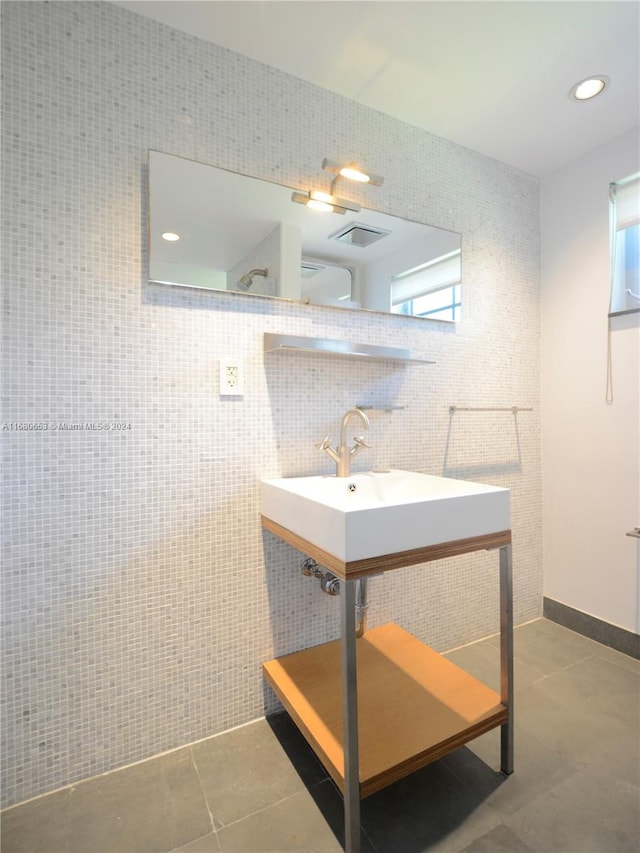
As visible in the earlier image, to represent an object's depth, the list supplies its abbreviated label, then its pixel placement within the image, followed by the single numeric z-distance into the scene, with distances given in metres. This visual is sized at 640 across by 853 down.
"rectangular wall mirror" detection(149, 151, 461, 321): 1.44
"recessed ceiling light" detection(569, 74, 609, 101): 1.68
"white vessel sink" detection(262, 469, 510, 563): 1.10
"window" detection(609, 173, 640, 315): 2.02
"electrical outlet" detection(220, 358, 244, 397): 1.53
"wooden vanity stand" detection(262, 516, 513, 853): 1.09
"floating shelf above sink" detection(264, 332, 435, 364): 1.48
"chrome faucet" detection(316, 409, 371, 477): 1.66
